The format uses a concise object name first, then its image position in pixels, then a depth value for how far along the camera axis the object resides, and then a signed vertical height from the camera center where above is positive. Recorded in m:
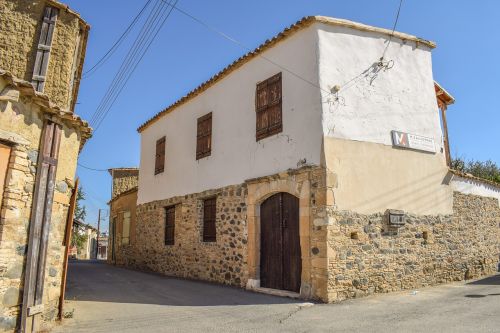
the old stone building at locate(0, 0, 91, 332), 4.52 +0.68
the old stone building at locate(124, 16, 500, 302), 7.45 +1.54
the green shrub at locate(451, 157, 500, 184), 19.56 +4.17
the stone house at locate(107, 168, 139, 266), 15.52 +1.39
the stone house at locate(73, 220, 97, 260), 35.99 +1.06
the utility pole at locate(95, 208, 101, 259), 39.00 +3.07
